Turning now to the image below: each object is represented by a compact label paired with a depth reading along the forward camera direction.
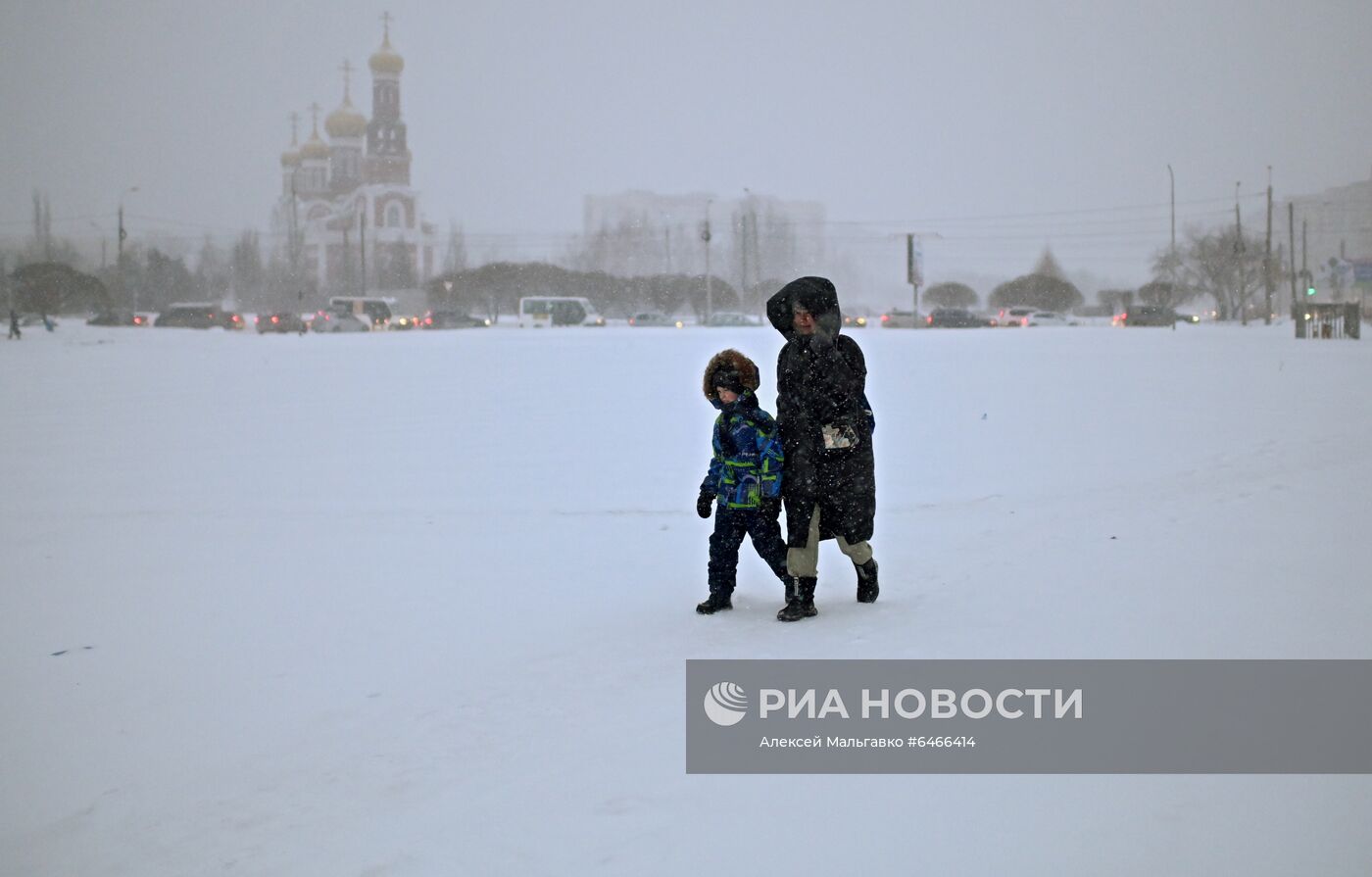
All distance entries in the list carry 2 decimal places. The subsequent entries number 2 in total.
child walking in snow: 5.93
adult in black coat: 5.89
